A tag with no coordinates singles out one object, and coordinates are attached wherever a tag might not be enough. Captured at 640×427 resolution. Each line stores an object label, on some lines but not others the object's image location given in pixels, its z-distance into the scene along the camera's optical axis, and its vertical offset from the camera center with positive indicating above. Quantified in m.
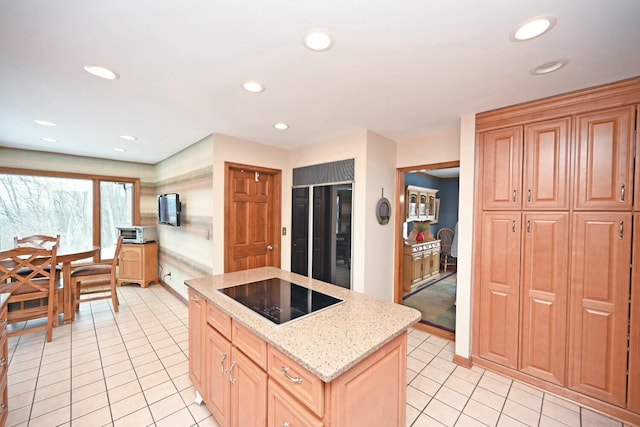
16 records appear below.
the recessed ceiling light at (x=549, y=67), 1.58 +0.94
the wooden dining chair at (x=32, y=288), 2.63 -0.87
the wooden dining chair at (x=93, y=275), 3.34 -0.91
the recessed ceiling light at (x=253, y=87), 1.90 +0.96
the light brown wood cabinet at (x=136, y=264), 4.65 -1.03
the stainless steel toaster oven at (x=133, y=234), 4.62 -0.47
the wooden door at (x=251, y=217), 3.39 -0.12
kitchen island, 1.03 -0.75
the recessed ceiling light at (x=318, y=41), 1.35 +0.94
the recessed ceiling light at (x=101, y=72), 1.70 +0.96
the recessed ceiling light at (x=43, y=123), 2.81 +0.98
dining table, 3.17 -0.91
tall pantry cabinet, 1.81 -0.30
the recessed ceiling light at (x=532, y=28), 1.24 +0.94
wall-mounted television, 3.87 +0.00
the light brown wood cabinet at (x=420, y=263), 4.52 -1.05
